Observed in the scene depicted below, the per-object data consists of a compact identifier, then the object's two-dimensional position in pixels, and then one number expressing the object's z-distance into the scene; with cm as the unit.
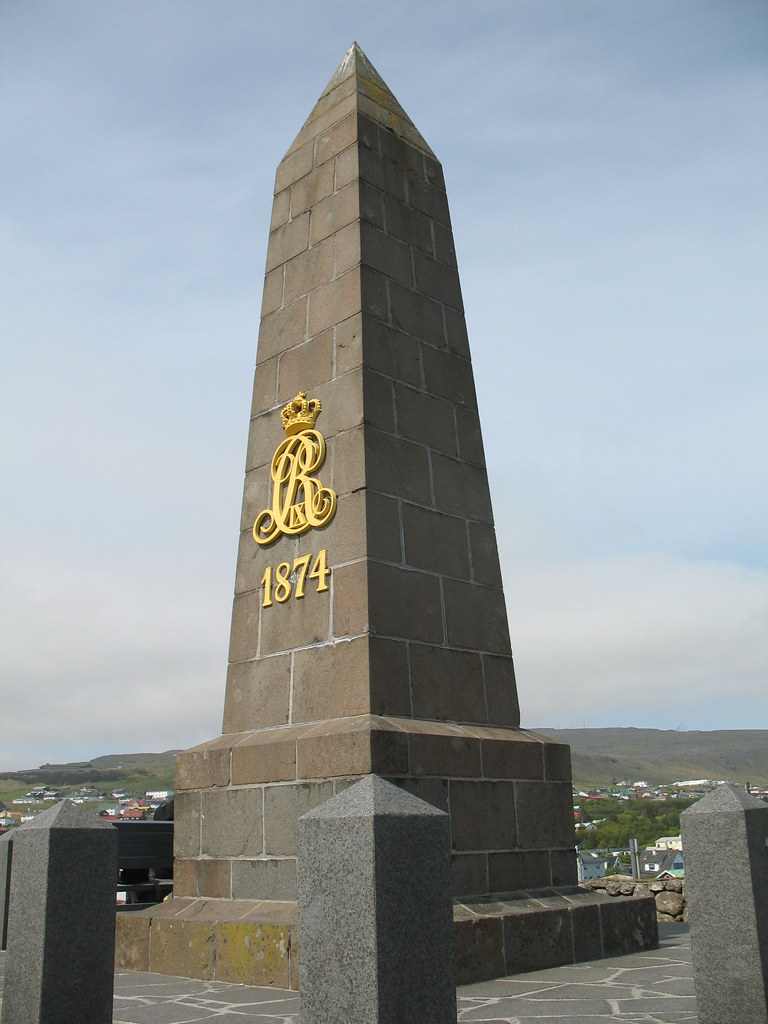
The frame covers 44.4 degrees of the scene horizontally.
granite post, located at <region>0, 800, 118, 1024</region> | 388
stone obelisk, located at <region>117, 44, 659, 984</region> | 581
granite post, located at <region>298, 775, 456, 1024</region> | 280
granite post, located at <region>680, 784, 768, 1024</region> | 372
